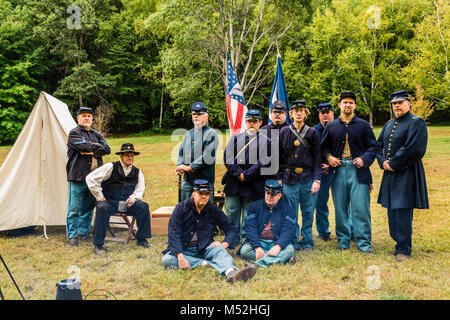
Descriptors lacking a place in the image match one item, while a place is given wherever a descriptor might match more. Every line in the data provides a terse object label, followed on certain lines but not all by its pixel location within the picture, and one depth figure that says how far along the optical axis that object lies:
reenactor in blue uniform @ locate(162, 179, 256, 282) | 3.76
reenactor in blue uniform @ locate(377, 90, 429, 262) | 3.93
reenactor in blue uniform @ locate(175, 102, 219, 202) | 4.61
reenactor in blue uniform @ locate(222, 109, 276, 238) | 4.26
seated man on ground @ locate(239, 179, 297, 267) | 3.87
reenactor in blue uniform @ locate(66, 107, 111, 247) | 4.79
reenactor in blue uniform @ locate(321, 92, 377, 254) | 4.21
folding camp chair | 4.68
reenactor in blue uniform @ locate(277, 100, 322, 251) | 4.27
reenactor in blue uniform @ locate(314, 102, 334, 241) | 4.81
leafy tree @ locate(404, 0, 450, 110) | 20.34
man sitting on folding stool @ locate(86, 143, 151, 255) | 4.48
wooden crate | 5.21
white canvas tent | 5.05
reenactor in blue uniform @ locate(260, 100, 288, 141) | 4.46
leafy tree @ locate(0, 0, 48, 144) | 22.47
